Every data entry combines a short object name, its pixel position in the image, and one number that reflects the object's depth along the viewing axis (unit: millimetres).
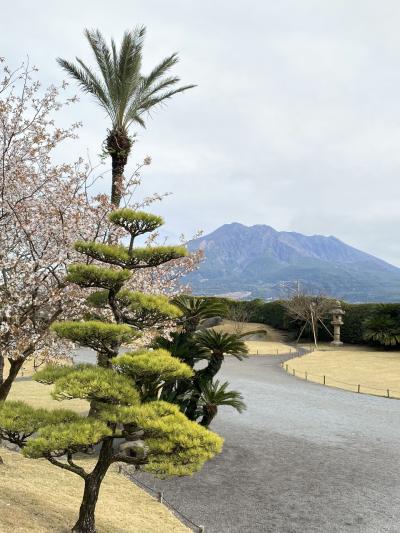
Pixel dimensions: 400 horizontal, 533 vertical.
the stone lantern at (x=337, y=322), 43844
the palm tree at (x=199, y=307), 13055
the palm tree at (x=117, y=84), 15680
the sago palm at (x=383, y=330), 39312
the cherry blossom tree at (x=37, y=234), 9852
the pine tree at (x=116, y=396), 6930
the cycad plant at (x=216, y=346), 13758
